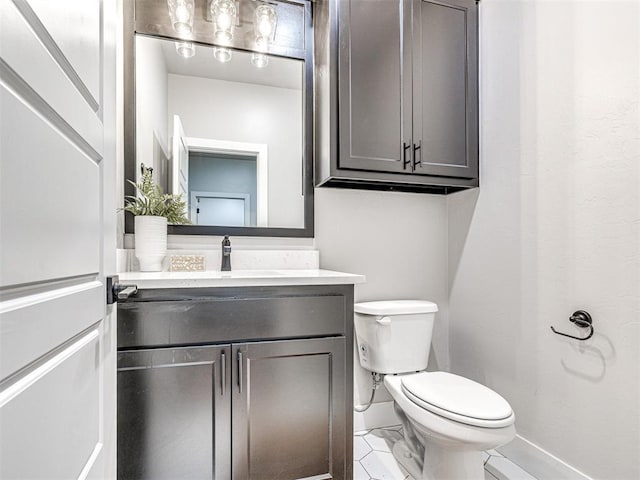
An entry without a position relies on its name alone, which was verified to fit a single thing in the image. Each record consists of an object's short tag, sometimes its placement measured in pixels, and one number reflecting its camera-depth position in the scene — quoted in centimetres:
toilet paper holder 130
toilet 121
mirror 165
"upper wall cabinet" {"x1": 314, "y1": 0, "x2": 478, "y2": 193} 161
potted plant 149
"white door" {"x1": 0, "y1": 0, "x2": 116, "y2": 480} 42
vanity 111
